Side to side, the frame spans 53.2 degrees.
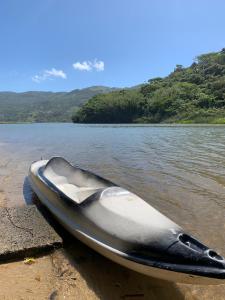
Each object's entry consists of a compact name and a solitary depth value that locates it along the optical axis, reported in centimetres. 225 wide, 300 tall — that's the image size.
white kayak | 275
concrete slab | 364
